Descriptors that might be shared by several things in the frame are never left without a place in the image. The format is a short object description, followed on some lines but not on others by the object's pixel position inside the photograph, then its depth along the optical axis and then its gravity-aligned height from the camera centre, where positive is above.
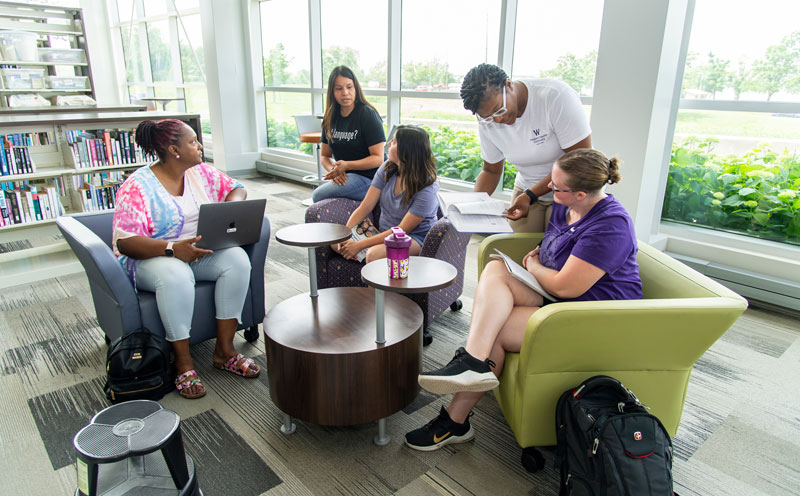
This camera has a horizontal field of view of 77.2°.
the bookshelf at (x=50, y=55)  6.16 +0.45
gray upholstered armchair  2.03 -0.84
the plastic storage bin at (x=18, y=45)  6.20 +0.55
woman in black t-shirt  3.22 -0.27
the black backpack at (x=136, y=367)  2.04 -1.08
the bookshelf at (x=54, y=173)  3.43 -0.55
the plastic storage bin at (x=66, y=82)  6.60 +0.12
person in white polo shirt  2.07 -0.10
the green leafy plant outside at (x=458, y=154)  4.88 -0.54
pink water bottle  1.67 -0.50
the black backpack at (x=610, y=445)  1.37 -0.93
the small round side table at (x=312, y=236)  2.11 -0.59
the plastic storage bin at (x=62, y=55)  6.48 +0.45
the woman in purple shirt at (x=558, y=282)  1.65 -0.61
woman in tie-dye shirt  2.13 -0.64
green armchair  1.51 -0.74
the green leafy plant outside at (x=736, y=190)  3.15 -0.56
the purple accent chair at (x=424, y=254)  2.38 -0.82
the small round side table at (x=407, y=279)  1.63 -0.59
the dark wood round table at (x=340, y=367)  1.75 -0.92
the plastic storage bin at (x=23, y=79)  6.41 +0.15
